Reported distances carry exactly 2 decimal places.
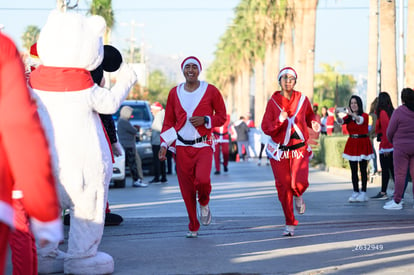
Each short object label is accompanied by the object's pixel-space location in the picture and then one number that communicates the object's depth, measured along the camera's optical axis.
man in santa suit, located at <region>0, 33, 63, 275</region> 3.32
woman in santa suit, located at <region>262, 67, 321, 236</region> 9.90
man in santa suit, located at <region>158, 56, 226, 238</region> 9.78
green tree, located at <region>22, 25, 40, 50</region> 121.50
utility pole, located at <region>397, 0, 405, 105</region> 28.70
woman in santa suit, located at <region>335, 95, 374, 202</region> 14.85
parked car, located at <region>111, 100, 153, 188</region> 20.69
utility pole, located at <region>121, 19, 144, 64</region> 109.87
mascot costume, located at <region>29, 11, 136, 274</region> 6.57
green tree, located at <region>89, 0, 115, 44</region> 43.41
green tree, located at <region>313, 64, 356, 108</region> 162.25
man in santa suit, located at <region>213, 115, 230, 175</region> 26.59
